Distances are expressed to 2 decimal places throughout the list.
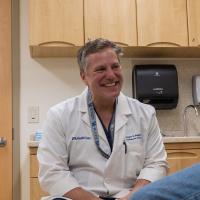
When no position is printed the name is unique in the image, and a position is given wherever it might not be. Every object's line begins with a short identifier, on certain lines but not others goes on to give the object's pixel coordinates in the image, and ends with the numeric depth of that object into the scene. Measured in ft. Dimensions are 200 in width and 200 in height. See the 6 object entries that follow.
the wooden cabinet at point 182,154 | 7.64
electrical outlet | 8.97
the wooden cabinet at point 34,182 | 7.16
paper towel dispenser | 8.91
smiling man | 4.38
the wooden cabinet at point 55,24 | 8.08
